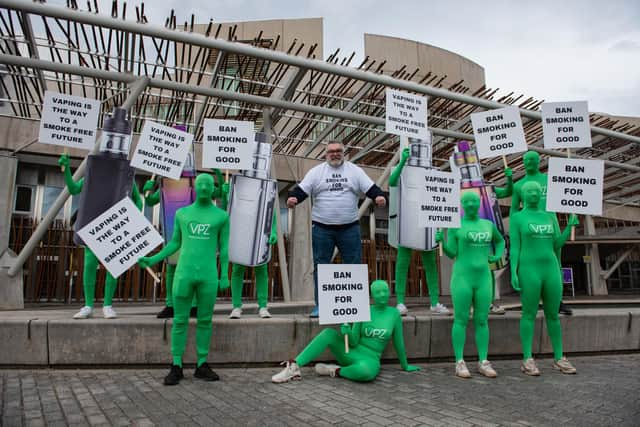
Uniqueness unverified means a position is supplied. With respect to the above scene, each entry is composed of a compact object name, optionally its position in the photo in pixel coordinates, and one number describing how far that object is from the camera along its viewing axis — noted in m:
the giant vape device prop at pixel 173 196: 5.03
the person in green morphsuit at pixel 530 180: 4.75
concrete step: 4.16
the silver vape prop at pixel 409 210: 5.17
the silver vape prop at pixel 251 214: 4.83
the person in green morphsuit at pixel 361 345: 3.80
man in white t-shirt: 4.56
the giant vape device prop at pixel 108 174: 4.68
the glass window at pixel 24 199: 10.38
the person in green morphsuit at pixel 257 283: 4.79
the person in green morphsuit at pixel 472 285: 4.12
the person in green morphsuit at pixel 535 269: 4.30
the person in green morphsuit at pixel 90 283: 4.51
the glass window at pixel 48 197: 10.57
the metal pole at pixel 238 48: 5.87
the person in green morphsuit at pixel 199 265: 3.73
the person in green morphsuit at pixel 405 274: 5.08
